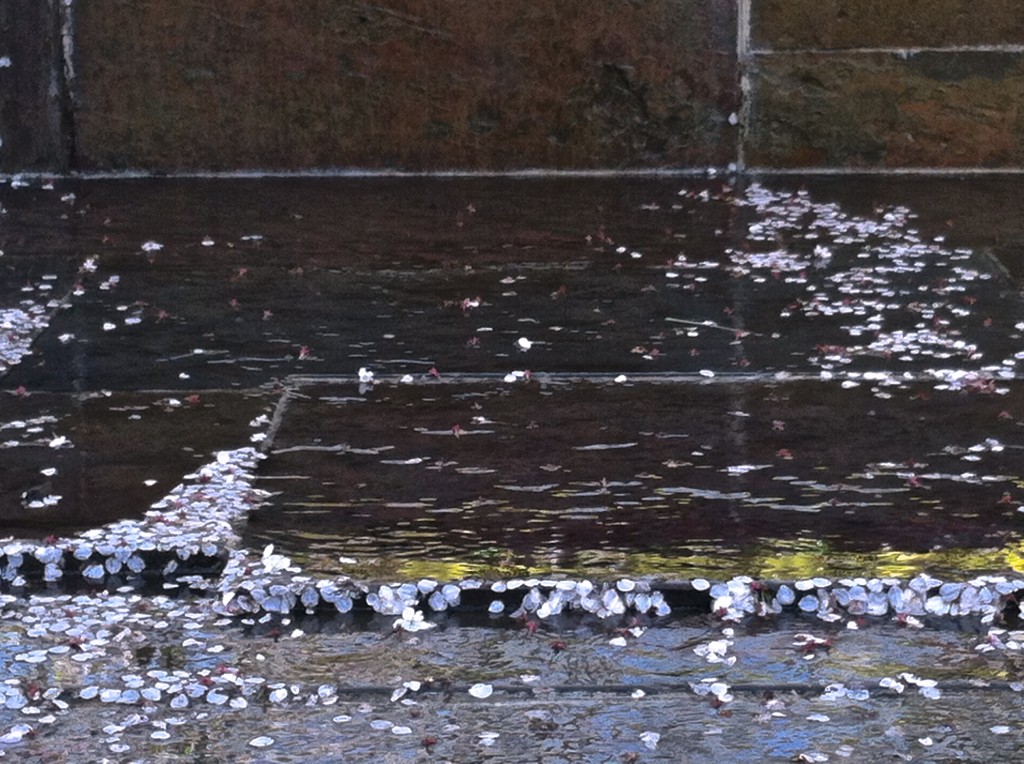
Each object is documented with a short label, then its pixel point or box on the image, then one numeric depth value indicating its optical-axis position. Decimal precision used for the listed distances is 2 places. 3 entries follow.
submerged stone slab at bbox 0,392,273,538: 2.79
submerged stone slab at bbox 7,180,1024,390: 3.73
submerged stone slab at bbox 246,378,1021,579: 2.57
